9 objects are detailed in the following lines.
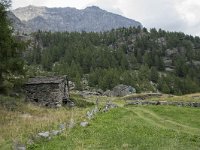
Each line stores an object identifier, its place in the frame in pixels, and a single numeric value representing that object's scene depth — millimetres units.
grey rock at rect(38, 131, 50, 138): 10214
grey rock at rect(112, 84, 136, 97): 60978
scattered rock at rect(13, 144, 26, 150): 8557
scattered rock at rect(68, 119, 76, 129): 12040
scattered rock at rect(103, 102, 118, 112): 19137
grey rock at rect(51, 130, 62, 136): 10710
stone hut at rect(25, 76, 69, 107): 28566
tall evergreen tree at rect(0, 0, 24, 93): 19021
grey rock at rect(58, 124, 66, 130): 11775
